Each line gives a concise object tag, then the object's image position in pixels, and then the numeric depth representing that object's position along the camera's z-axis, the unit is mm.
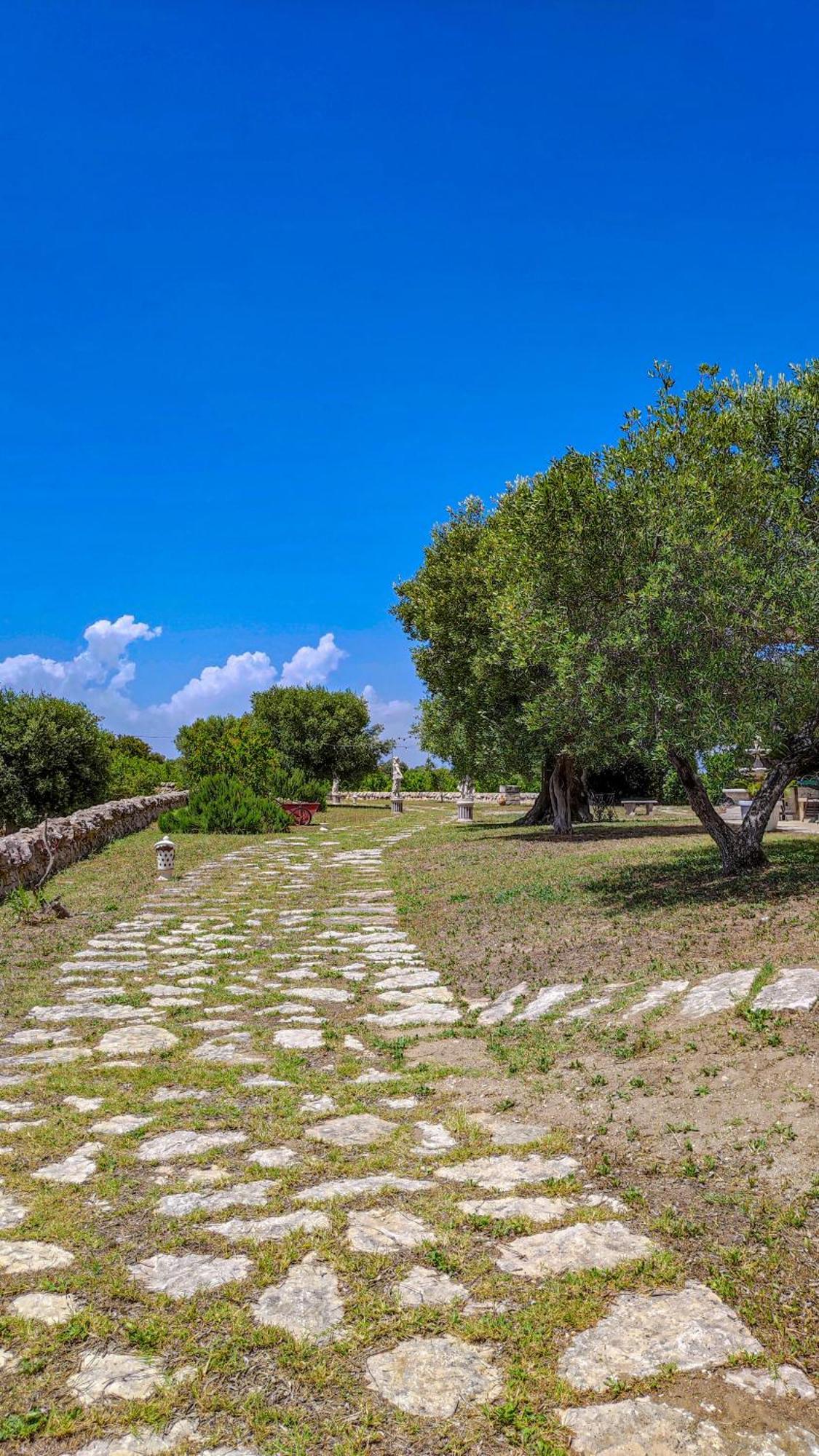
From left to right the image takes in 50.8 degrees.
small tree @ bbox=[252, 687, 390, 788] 41938
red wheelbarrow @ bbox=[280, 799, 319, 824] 27547
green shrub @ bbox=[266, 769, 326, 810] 29438
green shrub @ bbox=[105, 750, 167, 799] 28516
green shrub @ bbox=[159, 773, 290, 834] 23031
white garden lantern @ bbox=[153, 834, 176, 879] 14281
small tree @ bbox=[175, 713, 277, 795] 28219
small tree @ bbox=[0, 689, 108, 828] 21375
